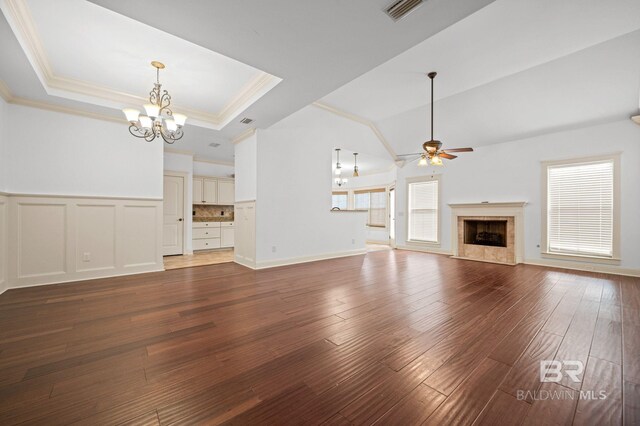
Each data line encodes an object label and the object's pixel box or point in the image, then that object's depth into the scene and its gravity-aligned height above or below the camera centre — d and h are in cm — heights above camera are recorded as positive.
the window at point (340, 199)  1115 +62
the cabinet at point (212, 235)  716 -72
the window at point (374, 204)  962 +37
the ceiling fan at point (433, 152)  400 +105
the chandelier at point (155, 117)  316 +128
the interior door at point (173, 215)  638 -10
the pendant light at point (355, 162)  811 +184
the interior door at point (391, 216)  879 -14
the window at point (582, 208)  456 +12
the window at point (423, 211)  705 +6
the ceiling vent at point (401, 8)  187 +163
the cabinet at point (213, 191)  740 +66
